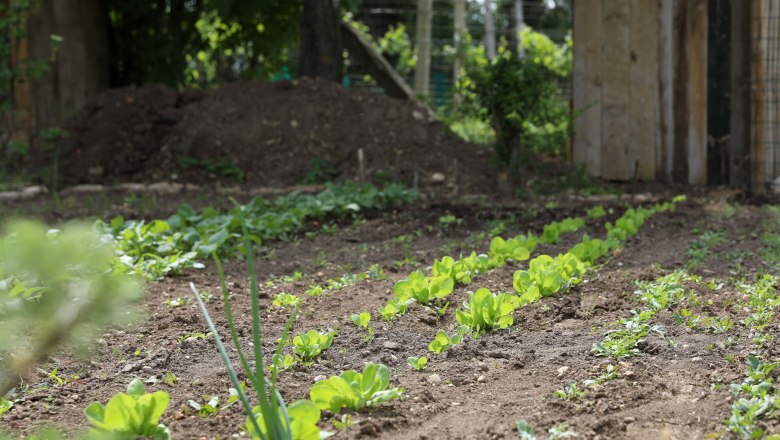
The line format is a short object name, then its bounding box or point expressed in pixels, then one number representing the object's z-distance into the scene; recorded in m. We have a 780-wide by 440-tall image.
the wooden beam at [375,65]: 11.77
